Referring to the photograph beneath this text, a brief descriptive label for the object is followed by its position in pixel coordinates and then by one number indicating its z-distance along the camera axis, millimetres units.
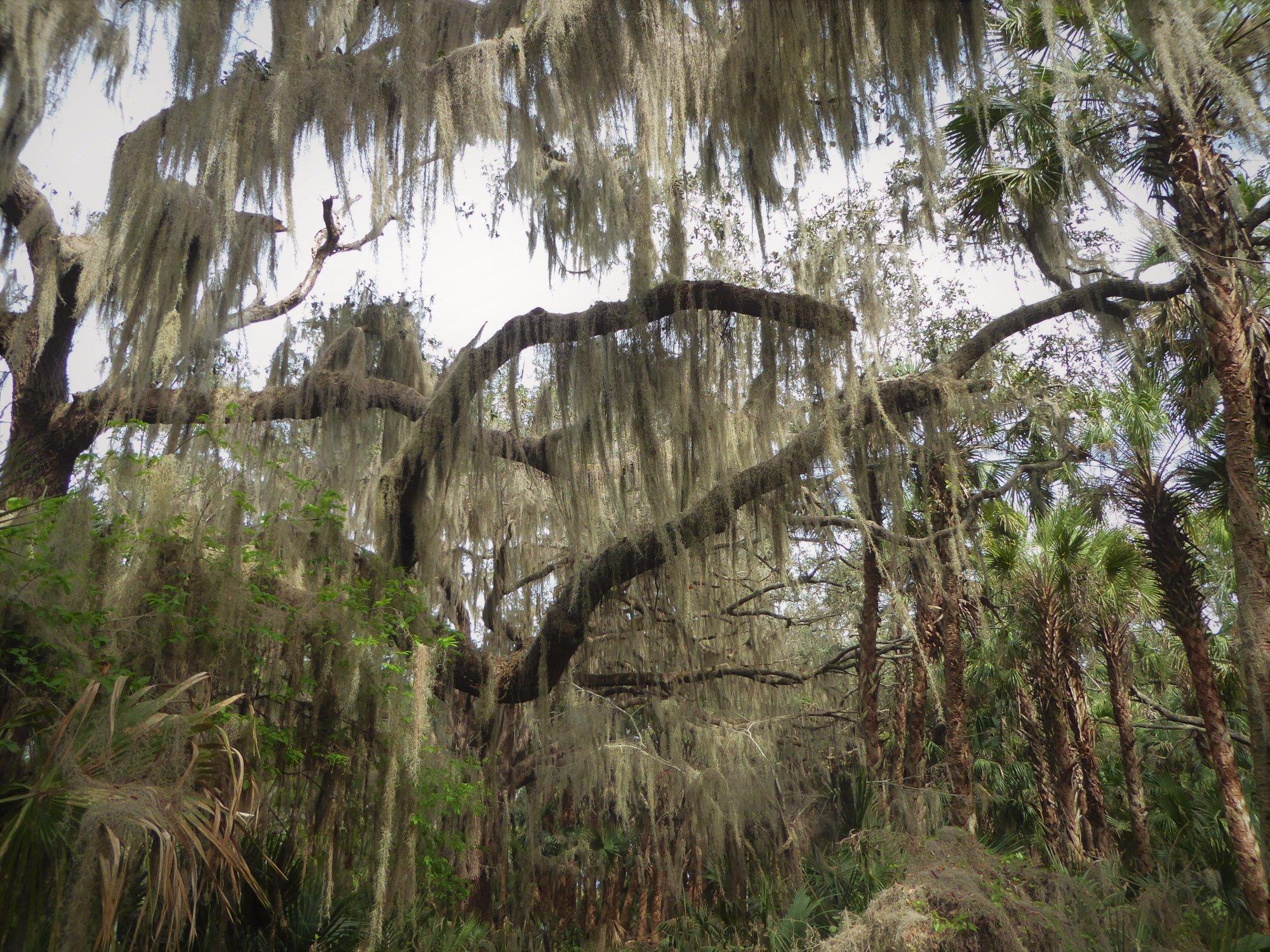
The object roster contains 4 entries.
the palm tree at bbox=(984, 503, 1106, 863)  9336
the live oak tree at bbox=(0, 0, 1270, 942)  4281
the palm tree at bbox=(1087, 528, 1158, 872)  9352
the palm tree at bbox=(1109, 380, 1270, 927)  6180
